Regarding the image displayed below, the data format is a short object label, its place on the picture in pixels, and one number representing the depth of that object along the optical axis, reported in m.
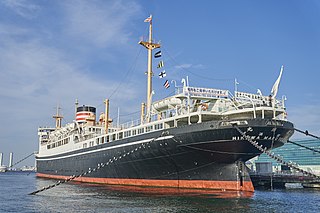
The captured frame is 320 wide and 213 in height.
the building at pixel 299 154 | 125.25
